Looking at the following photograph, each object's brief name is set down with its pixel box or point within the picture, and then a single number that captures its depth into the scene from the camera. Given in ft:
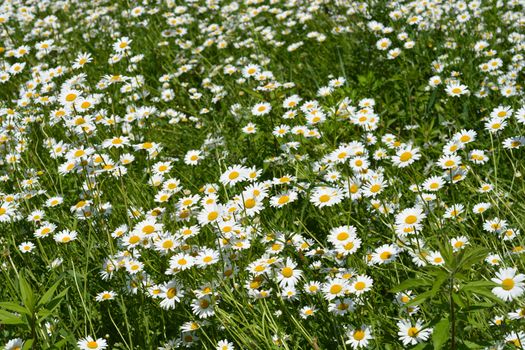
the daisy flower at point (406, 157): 9.13
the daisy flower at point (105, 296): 8.48
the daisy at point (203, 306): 7.38
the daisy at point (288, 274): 7.47
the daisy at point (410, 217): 7.78
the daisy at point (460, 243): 7.85
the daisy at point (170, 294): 7.69
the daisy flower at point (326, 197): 8.26
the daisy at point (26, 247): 9.96
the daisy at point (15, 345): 7.25
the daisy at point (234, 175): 9.04
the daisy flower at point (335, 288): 7.12
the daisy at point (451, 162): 8.75
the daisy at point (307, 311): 7.41
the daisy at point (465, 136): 9.68
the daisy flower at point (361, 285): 7.14
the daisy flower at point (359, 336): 6.84
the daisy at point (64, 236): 9.45
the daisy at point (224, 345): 7.36
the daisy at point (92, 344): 7.73
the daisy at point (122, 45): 14.83
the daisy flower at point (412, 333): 6.53
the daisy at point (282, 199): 8.76
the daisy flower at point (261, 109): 11.95
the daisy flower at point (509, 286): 5.93
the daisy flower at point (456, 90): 11.81
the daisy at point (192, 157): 10.85
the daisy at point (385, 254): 7.59
